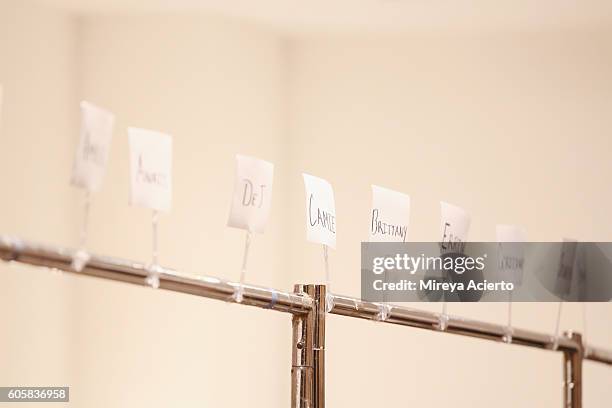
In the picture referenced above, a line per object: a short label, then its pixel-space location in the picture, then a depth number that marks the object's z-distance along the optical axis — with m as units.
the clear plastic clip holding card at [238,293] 2.07
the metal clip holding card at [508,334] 2.62
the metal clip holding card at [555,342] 2.80
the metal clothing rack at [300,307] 1.84
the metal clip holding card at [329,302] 2.25
